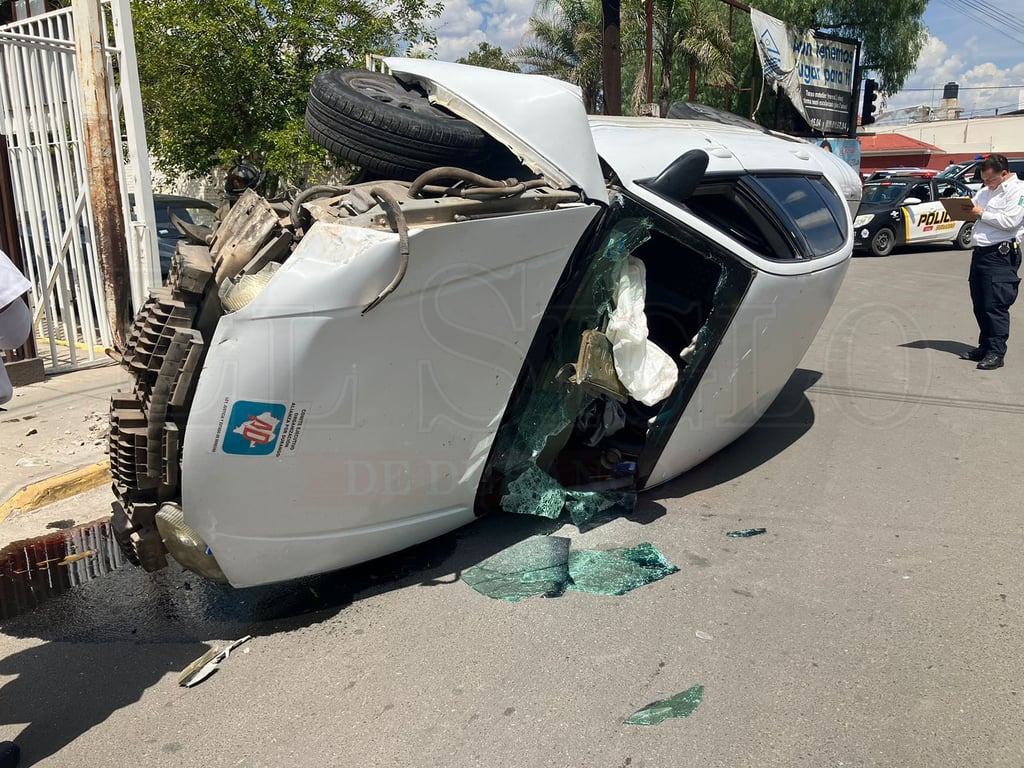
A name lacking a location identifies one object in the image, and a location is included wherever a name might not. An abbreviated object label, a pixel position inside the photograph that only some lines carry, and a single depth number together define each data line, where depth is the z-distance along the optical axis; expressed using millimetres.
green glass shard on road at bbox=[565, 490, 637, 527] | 4078
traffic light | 20438
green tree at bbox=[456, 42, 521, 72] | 32700
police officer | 6895
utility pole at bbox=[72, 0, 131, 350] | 6203
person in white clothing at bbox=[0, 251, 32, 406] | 2562
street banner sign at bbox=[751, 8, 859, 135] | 19781
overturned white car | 2873
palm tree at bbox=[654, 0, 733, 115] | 21734
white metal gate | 6516
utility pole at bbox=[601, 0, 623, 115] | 12117
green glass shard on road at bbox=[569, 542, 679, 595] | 3541
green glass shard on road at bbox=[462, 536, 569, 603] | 3497
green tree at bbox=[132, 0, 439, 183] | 9977
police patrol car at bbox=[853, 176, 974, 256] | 16016
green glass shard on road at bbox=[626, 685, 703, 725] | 2668
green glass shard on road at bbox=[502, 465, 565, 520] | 3898
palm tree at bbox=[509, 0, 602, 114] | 24656
